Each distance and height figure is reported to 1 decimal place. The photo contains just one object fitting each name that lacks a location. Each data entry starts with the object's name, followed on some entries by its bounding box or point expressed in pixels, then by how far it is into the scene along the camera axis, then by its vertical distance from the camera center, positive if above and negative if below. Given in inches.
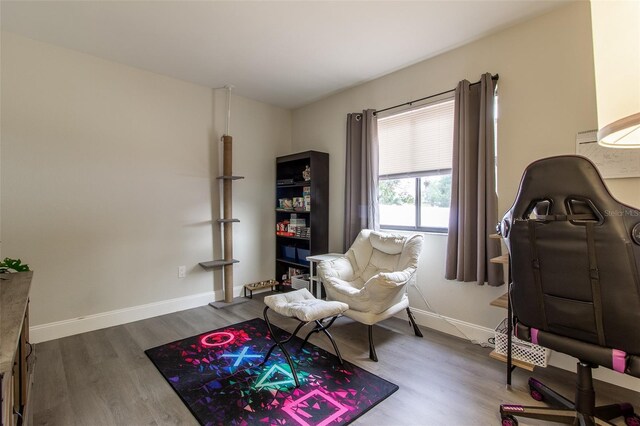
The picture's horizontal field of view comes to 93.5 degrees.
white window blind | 109.0 +28.8
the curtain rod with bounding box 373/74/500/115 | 95.3 +43.2
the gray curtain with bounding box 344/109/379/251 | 126.8 +16.6
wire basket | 75.9 -36.0
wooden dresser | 32.3 -15.2
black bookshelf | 145.3 +3.6
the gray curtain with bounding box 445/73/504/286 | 94.4 +7.1
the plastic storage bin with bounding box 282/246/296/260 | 162.2 -20.7
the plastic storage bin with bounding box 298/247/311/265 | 152.2 -21.1
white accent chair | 89.0 -20.6
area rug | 64.9 -42.7
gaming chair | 42.9 -9.3
